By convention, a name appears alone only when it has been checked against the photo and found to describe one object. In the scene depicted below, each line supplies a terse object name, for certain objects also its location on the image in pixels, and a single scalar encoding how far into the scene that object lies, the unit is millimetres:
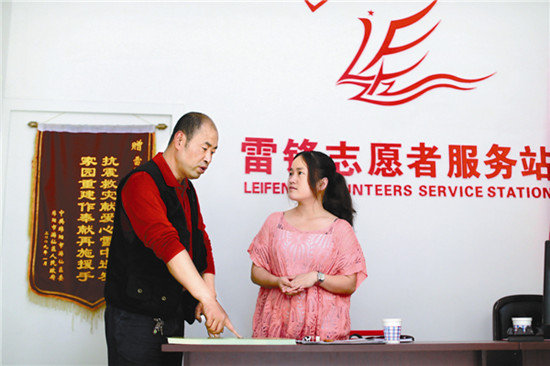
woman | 2635
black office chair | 3068
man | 1921
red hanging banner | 3479
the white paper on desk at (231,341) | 1846
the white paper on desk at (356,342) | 1935
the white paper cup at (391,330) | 2000
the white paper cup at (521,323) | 2076
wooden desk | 1890
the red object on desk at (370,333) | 2368
